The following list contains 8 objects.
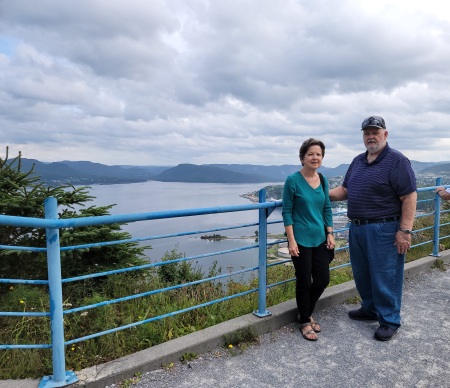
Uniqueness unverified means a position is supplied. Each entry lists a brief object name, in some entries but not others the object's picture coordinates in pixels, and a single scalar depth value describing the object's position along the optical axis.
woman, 2.95
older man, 2.93
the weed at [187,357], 2.67
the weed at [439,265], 5.08
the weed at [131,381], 2.36
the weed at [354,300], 3.88
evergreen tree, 4.56
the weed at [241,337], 2.91
